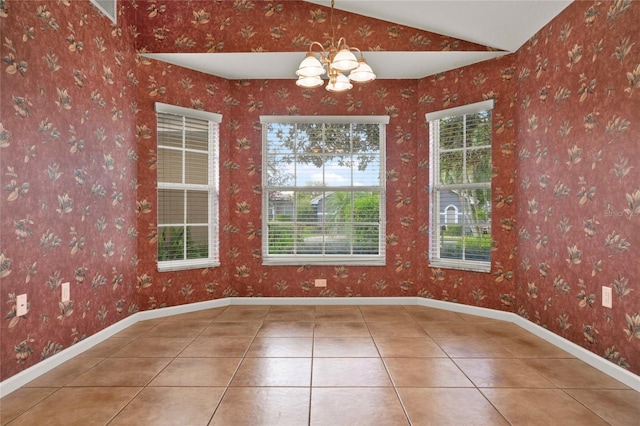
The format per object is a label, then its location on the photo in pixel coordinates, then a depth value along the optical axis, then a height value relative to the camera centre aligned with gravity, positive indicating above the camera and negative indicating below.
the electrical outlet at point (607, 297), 2.41 -0.55
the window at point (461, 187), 3.78 +0.29
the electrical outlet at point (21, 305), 2.24 -0.58
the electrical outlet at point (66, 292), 2.63 -0.59
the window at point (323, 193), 4.27 +0.24
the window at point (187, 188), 3.80 +0.26
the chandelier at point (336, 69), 2.27 +0.92
